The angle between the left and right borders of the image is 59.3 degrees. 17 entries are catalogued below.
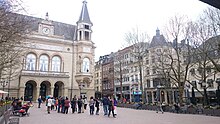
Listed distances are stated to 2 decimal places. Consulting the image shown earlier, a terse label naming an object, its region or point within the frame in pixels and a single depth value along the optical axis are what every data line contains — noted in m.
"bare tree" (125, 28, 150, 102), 34.81
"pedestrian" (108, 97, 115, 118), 17.52
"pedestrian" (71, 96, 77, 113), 20.98
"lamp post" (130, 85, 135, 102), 57.92
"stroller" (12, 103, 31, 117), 16.22
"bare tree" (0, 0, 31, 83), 9.33
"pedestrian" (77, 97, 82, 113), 21.20
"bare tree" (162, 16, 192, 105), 24.93
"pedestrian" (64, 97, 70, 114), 20.70
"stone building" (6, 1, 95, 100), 45.62
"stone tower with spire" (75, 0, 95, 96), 50.94
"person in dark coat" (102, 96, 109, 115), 18.18
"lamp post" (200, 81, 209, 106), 22.45
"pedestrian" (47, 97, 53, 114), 20.20
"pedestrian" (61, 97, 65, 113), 21.48
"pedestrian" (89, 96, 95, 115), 19.36
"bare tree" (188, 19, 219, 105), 21.75
